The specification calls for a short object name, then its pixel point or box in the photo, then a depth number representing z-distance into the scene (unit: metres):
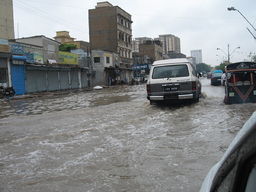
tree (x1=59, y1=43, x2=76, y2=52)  55.00
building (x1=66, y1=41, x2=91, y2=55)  66.07
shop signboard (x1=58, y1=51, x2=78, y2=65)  39.25
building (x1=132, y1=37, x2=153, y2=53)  108.59
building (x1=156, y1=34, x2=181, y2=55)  146.25
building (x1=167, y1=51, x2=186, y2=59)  123.24
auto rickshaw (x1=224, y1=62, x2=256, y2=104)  11.44
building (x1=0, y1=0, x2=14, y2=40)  40.91
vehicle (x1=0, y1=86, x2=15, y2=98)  24.80
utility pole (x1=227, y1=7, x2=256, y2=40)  28.90
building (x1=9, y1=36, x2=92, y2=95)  29.55
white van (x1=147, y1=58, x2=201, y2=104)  11.71
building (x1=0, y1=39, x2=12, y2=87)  26.92
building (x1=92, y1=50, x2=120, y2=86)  53.41
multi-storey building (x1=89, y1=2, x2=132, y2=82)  63.81
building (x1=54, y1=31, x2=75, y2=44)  73.81
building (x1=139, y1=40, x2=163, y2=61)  95.88
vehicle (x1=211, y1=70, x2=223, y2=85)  30.23
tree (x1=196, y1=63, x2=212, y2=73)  157.50
